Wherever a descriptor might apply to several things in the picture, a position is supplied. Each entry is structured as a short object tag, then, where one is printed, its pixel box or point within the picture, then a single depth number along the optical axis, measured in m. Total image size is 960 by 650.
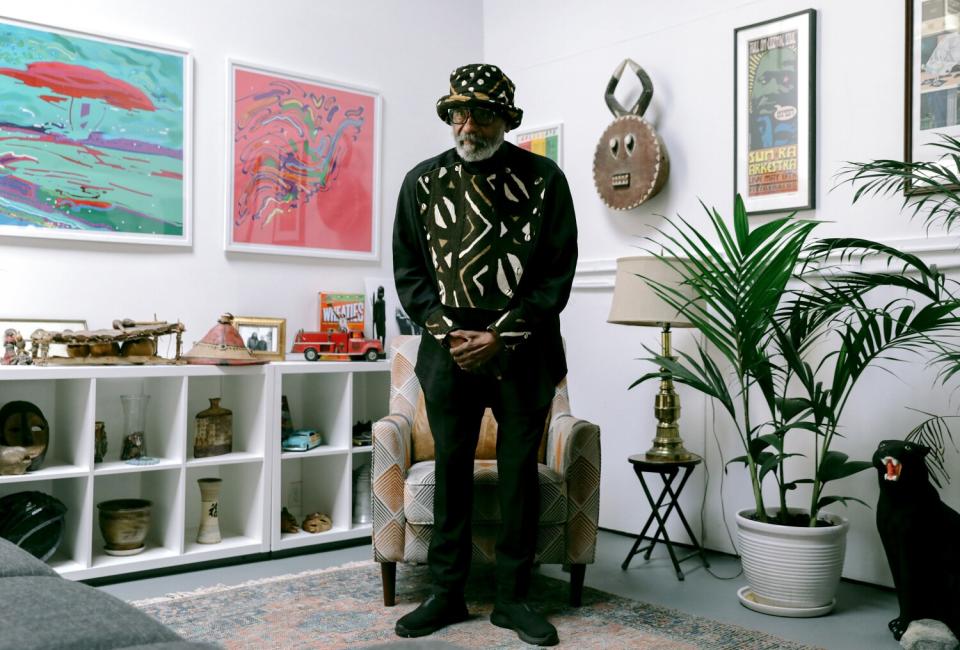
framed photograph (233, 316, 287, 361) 3.67
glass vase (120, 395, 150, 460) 3.30
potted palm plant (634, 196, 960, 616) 2.71
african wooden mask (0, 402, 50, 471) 3.04
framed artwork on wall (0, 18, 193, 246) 3.24
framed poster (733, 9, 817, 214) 3.31
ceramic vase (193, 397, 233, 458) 3.45
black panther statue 2.45
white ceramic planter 2.77
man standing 2.59
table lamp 3.23
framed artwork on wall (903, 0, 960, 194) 2.92
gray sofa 0.84
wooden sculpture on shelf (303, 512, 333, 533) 3.64
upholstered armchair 2.78
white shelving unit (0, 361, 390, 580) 3.09
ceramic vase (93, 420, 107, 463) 3.30
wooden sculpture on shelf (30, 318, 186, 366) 3.06
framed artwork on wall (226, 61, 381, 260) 3.80
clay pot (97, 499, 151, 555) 3.19
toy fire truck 3.80
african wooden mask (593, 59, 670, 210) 3.74
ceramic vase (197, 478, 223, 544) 3.41
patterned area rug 2.50
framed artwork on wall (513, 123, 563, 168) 4.28
